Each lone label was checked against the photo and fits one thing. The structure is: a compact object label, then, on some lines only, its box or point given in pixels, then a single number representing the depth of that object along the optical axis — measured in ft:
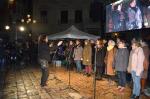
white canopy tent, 15.99
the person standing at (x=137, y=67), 12.20
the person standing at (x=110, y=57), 15.69
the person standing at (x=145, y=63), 13.04
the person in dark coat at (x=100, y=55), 17.48
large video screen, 13.97
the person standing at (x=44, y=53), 14.82
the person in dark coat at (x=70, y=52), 22.89
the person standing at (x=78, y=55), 21.07
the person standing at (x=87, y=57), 19.48
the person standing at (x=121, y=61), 13.95
